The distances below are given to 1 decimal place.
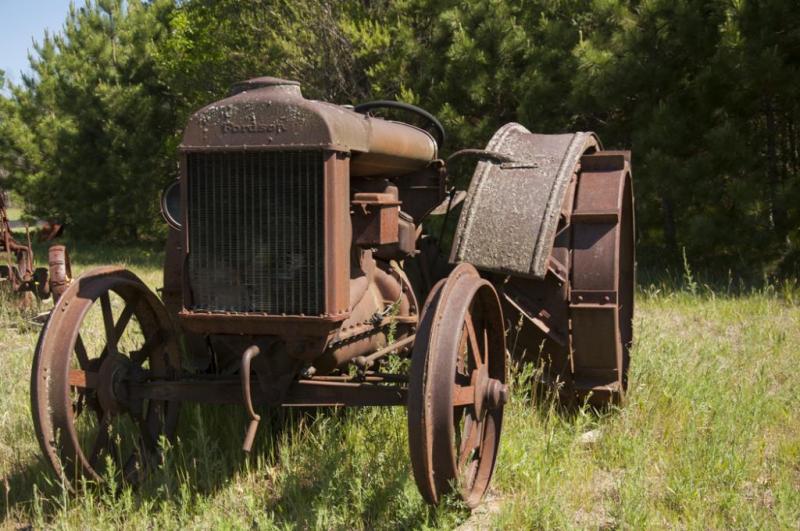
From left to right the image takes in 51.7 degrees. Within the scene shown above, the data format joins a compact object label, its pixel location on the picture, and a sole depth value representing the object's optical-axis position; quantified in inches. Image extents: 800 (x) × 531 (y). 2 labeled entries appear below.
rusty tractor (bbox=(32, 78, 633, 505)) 111.2
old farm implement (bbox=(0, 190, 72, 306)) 250.1
